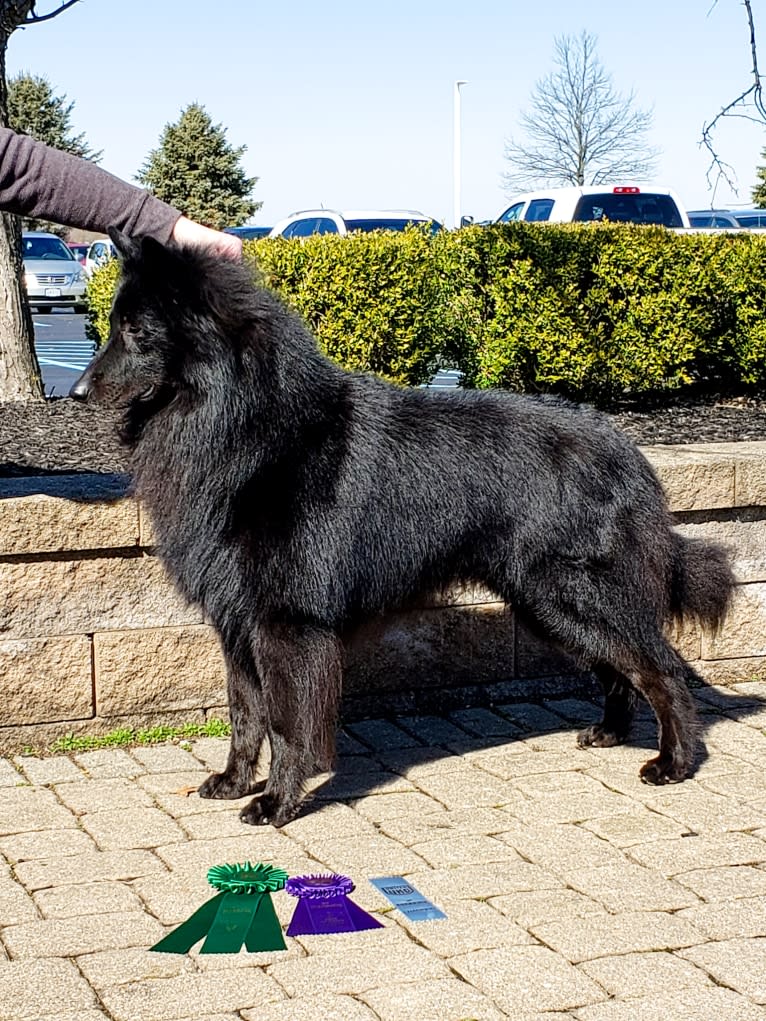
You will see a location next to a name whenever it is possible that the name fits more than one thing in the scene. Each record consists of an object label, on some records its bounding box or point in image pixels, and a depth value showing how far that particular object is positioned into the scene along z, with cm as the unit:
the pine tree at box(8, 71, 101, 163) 5184
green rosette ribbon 321
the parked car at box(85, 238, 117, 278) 3282
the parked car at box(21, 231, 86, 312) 2994
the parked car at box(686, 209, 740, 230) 2336
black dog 381
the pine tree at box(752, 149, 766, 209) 3445
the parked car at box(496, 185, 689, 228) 1878
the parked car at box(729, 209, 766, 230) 2553
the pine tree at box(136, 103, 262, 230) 4300
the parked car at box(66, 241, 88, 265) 4738
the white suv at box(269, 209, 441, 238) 2055
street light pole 4025
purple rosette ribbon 329
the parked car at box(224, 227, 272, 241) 2398
